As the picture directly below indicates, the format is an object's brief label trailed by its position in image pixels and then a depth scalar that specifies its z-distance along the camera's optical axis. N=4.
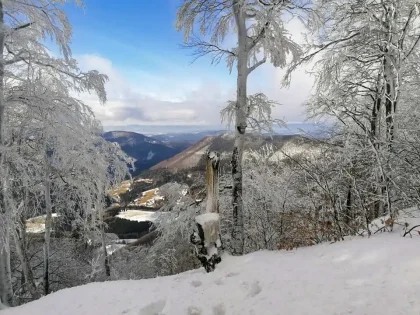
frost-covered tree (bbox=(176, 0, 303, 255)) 6.52
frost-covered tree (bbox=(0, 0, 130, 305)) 5.98
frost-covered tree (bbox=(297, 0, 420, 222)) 6.23
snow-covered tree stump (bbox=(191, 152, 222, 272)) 5.16
